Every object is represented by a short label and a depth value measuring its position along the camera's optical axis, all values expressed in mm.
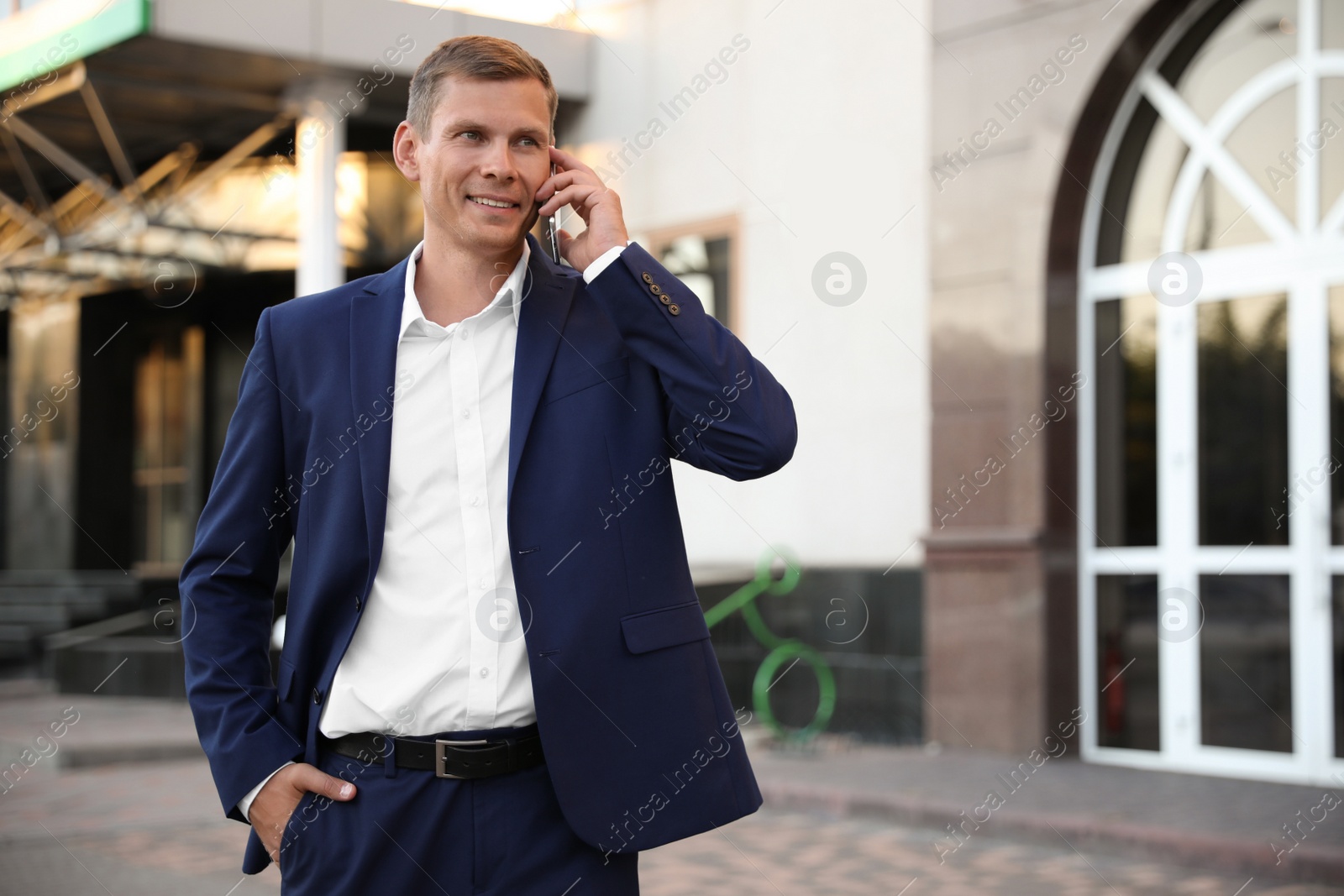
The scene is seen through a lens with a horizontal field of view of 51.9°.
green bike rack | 9312
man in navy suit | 2094
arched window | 7672
